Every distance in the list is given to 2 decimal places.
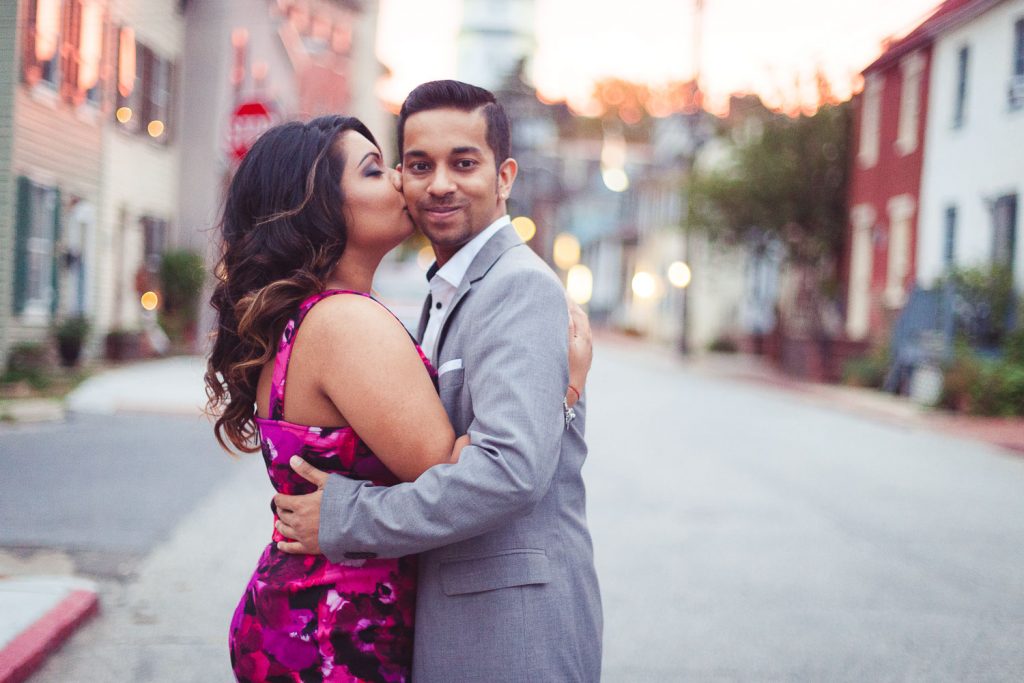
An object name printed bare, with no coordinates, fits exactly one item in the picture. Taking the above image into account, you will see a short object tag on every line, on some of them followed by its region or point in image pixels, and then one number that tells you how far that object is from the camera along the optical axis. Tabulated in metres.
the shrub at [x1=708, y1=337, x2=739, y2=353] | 38.62
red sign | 11.35
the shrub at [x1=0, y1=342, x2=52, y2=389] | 14.98
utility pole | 32.72
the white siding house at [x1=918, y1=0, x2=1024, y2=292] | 19.52
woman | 2.07
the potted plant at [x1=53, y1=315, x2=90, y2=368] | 16.77
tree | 28.18
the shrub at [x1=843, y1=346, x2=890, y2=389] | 22.31
